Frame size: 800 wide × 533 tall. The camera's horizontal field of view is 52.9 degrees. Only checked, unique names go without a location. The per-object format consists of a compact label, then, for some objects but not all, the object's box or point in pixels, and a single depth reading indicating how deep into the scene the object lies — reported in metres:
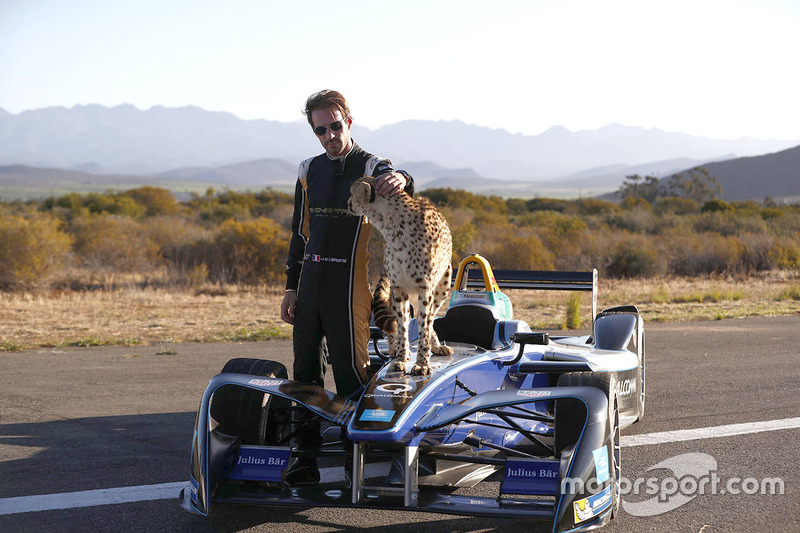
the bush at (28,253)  21.05
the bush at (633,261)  25.55
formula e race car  4.49
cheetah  5.34
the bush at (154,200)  42.96
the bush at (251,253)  24.03
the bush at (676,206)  46.88
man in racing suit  5.64
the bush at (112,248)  24.67
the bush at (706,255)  26.08
